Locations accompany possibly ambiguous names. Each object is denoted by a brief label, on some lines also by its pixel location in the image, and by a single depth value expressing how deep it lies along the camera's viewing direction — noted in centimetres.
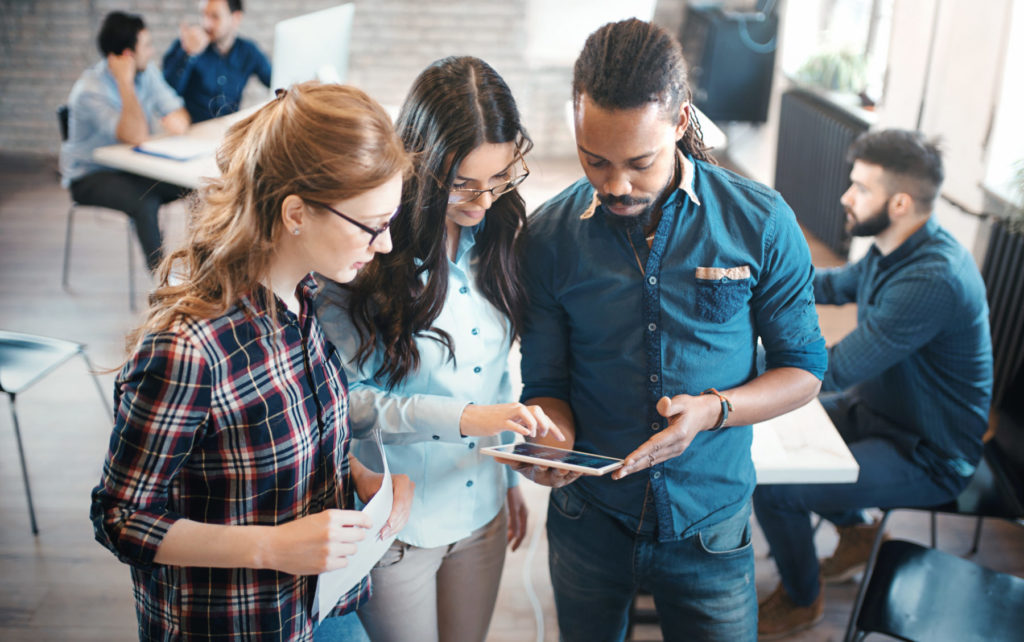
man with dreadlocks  131
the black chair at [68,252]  405
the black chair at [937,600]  175
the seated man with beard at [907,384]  220
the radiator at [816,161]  471
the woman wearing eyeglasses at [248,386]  105
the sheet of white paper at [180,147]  364
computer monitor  357
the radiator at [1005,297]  305
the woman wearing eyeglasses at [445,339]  134
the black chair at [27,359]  258
